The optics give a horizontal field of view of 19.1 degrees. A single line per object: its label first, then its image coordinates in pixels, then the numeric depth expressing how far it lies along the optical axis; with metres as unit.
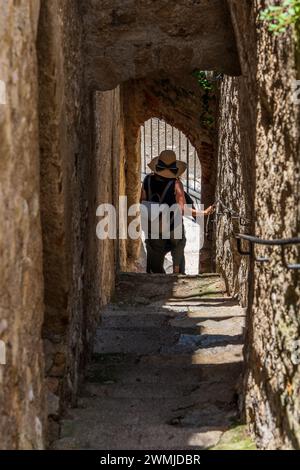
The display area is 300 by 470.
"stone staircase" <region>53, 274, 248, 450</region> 4.35
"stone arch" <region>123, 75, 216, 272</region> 11.09
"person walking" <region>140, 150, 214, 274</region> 8.52
